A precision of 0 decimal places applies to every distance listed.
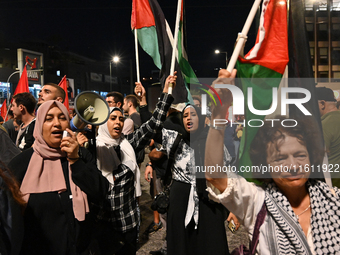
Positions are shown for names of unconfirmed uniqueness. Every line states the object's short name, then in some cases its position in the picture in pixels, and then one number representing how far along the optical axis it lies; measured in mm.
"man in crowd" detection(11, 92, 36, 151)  4039
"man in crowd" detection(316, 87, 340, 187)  2924
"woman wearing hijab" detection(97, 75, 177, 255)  2705
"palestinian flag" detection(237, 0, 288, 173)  1961
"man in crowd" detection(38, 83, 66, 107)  3686
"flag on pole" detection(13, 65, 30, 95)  6451
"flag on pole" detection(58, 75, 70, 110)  6201
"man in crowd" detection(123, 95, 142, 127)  6539
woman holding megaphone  2014
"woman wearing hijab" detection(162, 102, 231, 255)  2934
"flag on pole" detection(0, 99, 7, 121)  8383
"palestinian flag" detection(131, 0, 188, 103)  3377
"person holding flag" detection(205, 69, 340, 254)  1557
